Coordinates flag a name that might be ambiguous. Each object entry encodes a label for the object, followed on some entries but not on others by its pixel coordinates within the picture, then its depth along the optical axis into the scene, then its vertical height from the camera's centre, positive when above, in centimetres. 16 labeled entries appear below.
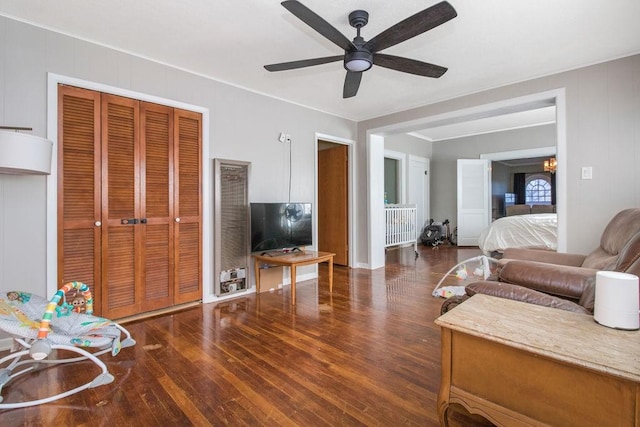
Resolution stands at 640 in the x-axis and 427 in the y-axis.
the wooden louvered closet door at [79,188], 260 +24
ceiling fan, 179 +117
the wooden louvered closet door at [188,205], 327 +12
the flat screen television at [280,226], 364 -13
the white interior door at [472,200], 727 +34
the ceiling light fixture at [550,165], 718 +116
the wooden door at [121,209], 281 +6
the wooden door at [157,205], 304 +11
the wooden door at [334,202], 531 +23
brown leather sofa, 157 -38
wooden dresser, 94 -53
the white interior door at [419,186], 754 +72
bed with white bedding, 500 -32
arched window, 1025 +79
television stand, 338 -50
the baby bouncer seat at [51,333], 173 -72
